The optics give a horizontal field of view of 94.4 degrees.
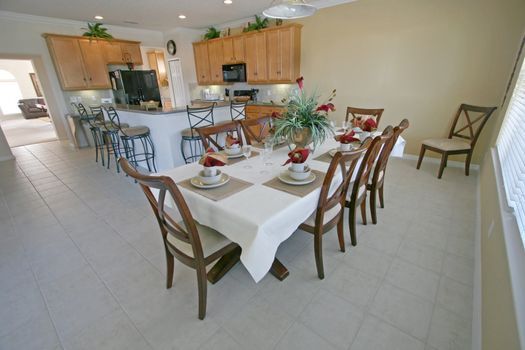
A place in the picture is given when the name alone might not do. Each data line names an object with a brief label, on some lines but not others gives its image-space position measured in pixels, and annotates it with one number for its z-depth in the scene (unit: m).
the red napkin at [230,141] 2.04
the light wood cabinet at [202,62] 6.21
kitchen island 3.45
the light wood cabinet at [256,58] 5.10
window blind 1.35
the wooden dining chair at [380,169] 2.08
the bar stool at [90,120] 4.39
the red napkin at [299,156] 1.51
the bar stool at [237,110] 4.05
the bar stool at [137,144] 3.53
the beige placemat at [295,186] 1.45
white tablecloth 1.23
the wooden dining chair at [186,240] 1.20
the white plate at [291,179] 1.53
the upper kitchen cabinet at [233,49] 5.46
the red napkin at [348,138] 1.95
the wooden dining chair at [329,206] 1.44
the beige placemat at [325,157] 1.99
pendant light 2.19
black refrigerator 5.54
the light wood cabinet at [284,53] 4.72
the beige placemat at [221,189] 1.43
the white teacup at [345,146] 2.12
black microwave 5.60
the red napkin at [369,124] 2.50
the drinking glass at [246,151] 2.07
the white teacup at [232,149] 2.10
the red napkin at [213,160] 1.51
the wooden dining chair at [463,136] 3.26
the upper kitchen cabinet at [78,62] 5.11
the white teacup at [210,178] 1.54
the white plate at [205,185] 1.52
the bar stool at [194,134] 3.49
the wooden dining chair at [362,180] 1.72
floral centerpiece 1.88
